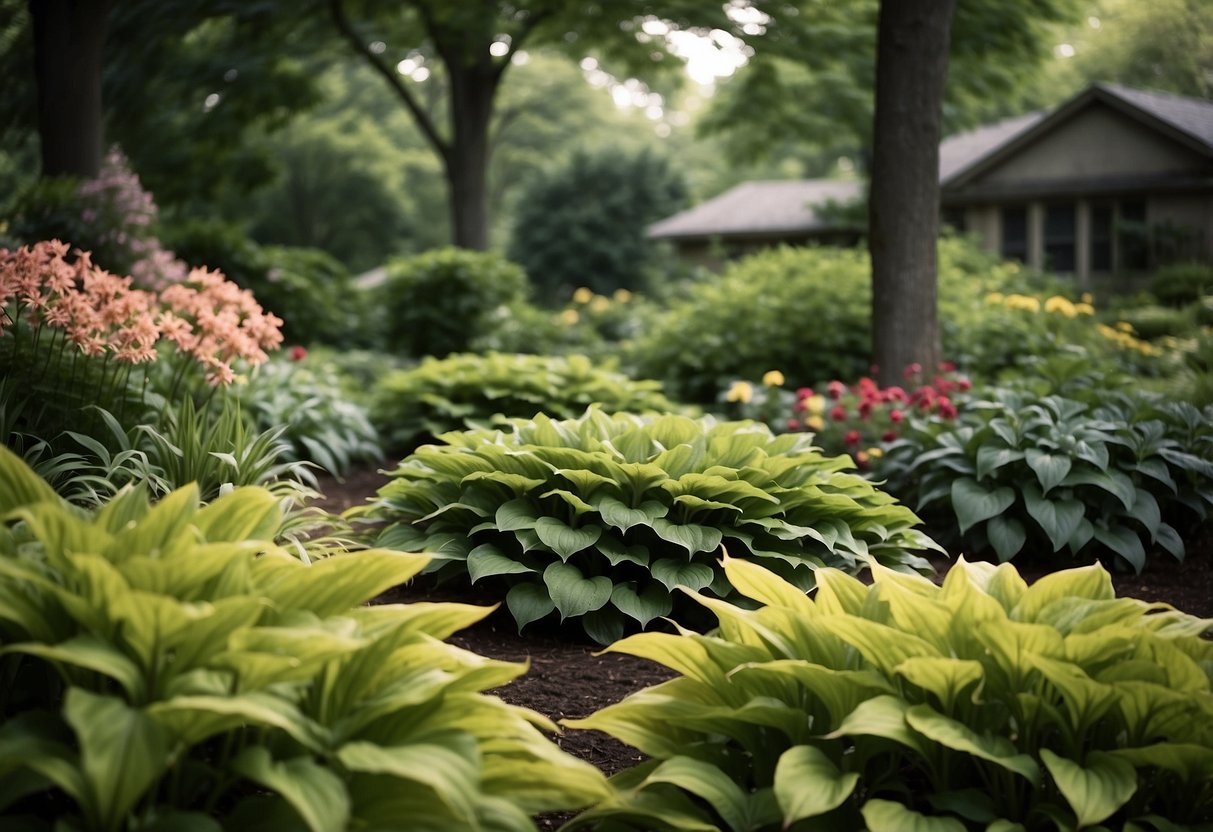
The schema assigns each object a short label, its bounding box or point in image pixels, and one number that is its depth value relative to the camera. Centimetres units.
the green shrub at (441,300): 1324
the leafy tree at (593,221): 3047
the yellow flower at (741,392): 731
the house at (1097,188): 2053
